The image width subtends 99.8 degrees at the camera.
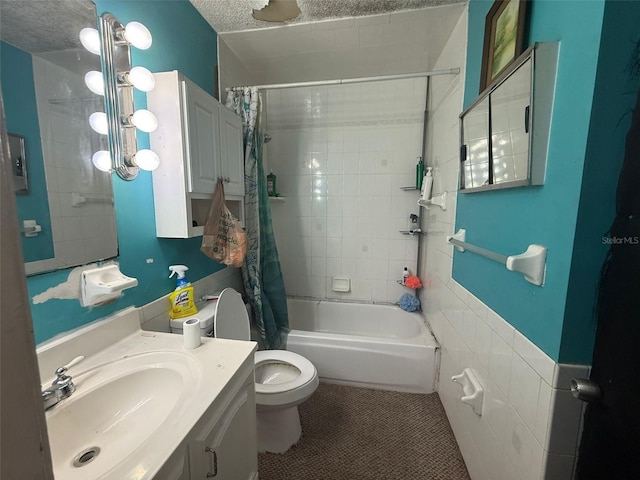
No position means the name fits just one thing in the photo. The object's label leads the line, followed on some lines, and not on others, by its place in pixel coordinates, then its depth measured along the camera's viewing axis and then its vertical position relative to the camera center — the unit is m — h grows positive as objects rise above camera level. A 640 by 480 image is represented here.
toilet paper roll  1.00 -0.48
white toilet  1.36 -0.95
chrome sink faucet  0.72 -0.51
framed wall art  0.94 +0.67
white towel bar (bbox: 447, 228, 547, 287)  0.81 -0.16
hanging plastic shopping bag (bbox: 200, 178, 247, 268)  1.47 -0.16
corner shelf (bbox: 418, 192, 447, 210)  1.75 +0.06
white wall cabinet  1.23 +0.27
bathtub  1.86 -1.06
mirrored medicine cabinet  0.81 +0.30
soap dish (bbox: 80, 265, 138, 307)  0.96 -0.29
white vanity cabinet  0.71 -0.70
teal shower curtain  1.84 -0.27
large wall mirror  0.78 +0.24
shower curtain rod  1.59 +0.81
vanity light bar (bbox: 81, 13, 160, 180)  1.02 +0.44
